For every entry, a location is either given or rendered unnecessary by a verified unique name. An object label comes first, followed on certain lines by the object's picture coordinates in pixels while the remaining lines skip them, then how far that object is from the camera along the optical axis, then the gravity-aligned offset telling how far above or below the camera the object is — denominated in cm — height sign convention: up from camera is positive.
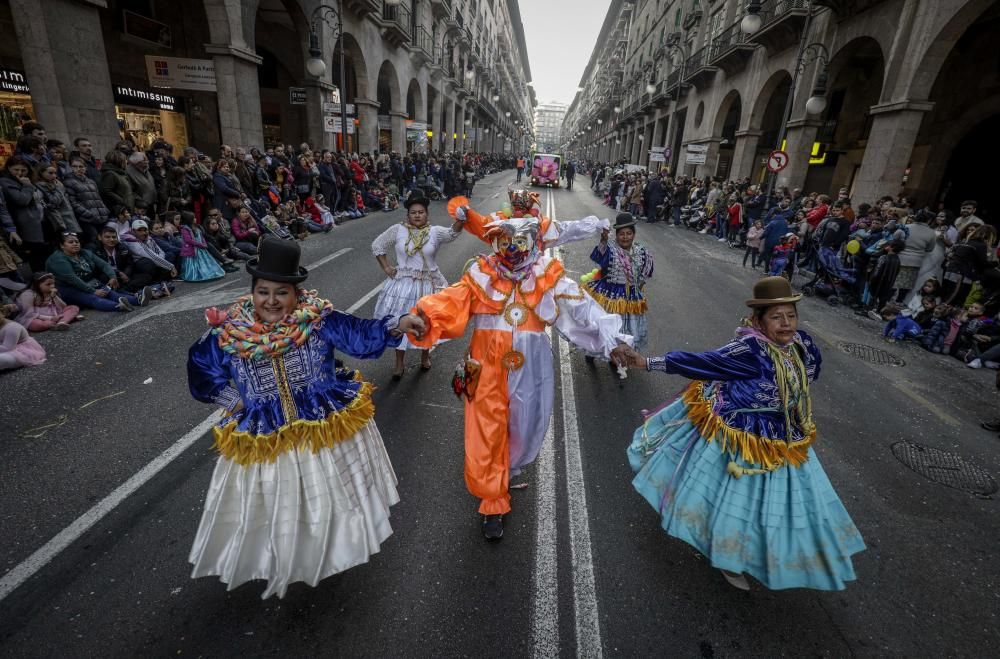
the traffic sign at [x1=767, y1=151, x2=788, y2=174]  1520 +61
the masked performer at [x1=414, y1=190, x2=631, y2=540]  320 -108
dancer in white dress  560 -110
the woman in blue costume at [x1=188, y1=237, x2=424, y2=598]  249 -147
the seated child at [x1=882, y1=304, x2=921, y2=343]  826 -230
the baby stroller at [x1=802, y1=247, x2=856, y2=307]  1030 -196
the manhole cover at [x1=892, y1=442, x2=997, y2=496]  430 -247
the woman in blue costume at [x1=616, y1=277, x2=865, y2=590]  269 -161
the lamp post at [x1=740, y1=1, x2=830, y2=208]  1419 +293
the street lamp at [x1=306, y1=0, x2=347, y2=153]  1611 +330
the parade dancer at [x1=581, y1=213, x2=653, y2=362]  579 -121
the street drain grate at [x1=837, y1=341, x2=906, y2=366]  728 -247
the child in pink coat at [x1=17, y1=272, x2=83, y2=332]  623 -214
